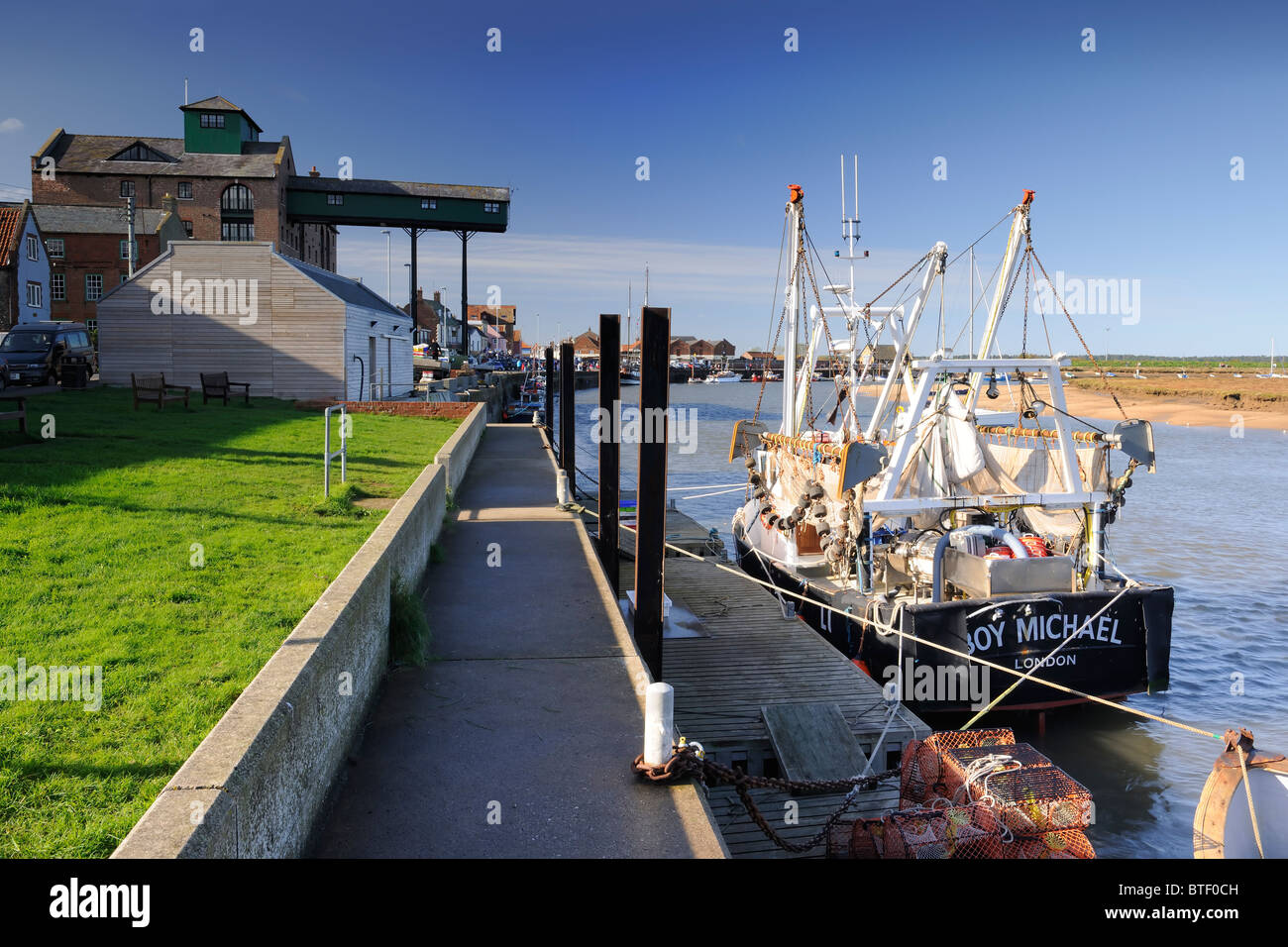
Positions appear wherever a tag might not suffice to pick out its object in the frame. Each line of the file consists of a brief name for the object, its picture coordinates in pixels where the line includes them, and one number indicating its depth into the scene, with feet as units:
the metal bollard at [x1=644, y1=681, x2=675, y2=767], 18.35
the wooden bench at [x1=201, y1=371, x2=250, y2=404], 76.89
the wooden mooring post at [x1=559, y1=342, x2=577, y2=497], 65.87
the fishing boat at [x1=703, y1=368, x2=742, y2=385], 547.08
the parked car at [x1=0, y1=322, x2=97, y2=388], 80.23
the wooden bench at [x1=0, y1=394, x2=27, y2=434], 41.80
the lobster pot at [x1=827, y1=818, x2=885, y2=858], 21.95
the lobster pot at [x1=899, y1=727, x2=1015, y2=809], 24.75
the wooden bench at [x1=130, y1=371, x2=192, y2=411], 66.18
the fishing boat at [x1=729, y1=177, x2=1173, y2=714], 37.14
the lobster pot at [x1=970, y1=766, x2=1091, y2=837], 22.02
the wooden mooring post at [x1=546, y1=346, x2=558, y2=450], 101.57
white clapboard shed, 91.86
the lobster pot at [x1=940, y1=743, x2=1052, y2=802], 23.70
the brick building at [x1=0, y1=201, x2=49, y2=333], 148.77
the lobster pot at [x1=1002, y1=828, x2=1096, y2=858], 21.35
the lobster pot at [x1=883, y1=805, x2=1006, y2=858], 20.68
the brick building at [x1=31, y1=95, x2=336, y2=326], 200.85
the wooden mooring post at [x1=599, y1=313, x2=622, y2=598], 41.60
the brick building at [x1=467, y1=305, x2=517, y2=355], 556.10
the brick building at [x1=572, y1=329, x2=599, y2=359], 608.19
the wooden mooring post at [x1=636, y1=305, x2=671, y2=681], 31.53
